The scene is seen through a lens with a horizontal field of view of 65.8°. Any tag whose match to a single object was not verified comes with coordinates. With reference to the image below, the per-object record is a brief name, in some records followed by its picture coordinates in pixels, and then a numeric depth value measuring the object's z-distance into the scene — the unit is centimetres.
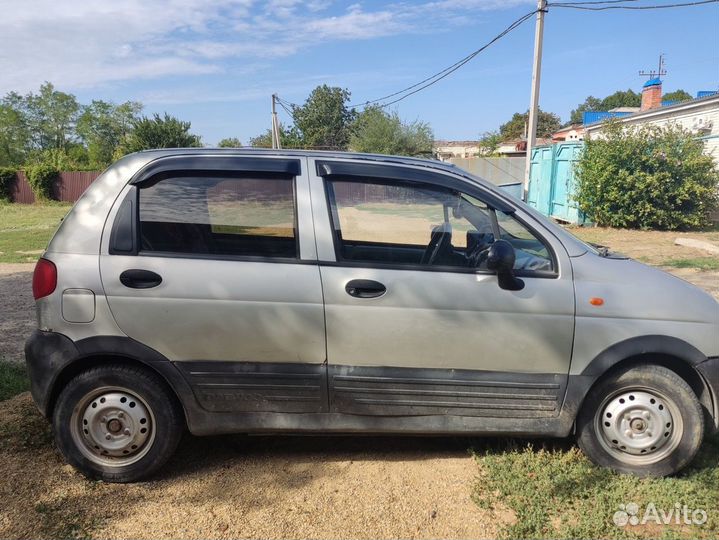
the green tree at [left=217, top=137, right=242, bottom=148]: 5697
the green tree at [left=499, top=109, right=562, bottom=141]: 6577
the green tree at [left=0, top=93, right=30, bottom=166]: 5869
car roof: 329
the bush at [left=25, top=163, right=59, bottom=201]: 3125
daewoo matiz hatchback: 302
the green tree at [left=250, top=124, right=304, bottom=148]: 5154
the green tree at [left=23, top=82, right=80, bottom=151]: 6207
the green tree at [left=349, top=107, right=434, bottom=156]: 3588
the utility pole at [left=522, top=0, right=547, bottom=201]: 1529
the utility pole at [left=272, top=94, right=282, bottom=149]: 3485
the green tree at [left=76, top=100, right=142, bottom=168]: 6531
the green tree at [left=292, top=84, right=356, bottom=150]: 6850
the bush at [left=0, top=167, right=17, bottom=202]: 3139
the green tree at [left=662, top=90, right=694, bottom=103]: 6132
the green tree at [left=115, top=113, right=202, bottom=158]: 3562
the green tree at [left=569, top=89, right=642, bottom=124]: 7868
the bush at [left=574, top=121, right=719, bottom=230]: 1578
